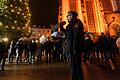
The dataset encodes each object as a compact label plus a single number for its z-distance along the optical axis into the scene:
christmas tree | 19.61
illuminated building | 47.47
